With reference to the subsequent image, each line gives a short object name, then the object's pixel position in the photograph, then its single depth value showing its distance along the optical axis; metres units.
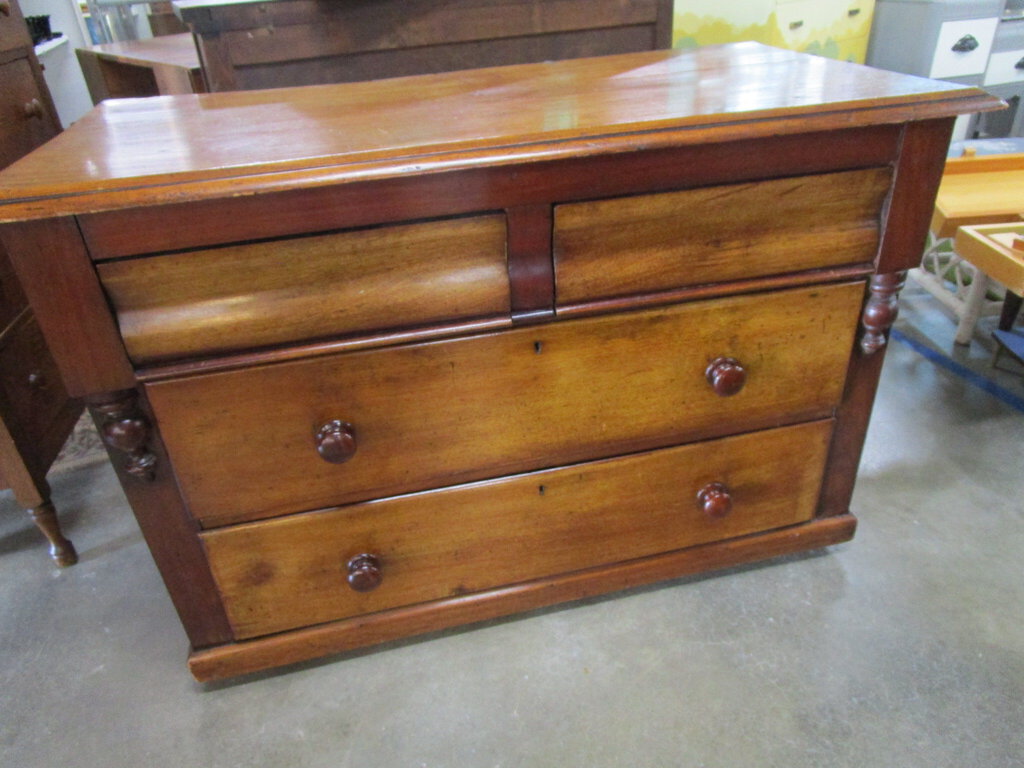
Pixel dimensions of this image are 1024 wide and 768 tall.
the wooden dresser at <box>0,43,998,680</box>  0.80
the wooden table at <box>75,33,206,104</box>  1.93
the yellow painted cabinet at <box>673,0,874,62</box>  2.59
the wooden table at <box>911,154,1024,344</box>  1.74
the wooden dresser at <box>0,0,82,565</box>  1.27
